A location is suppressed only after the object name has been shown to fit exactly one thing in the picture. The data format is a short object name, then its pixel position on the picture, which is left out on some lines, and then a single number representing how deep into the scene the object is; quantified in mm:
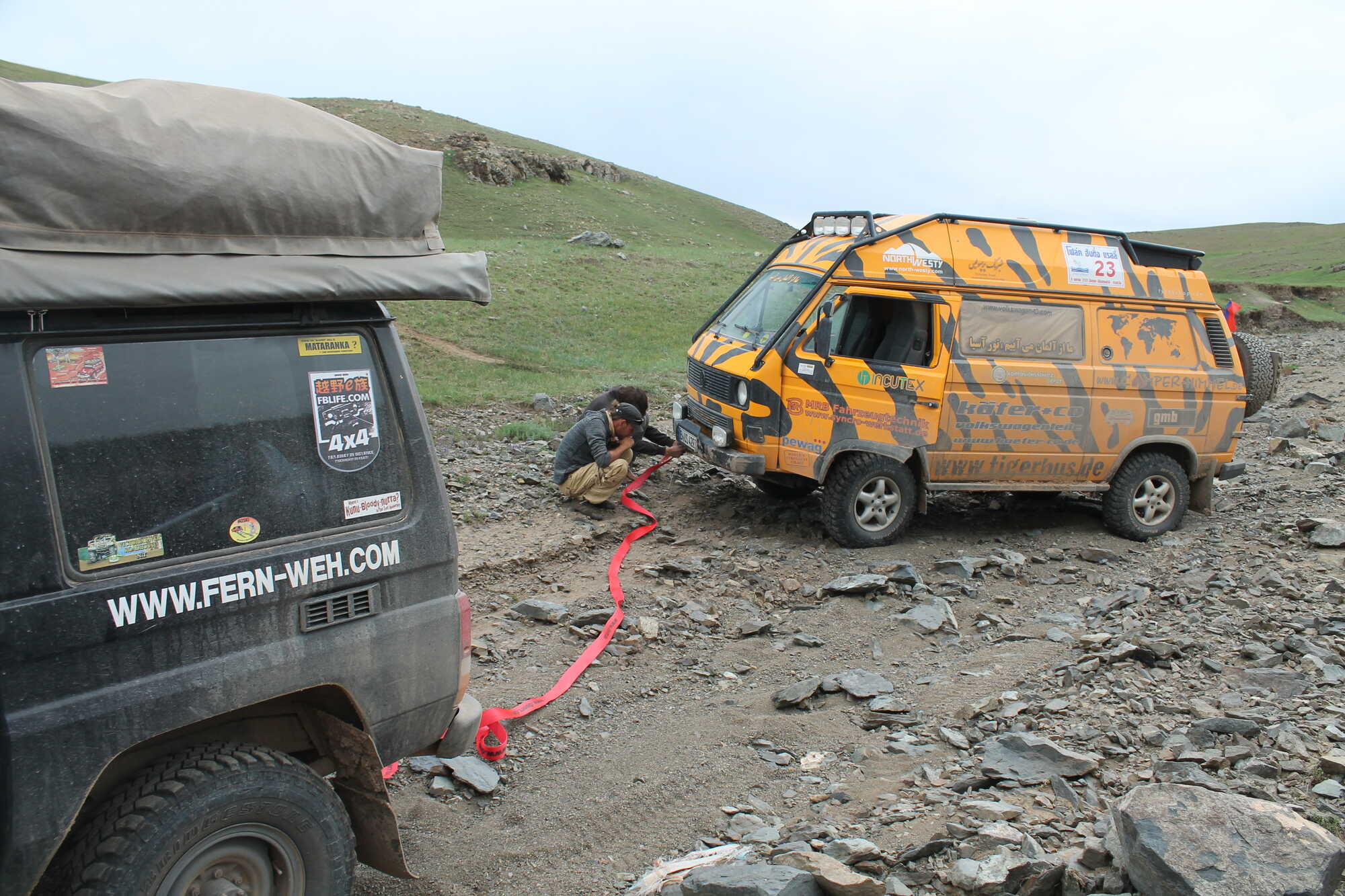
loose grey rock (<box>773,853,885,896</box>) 3395
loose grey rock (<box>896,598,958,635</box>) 6743
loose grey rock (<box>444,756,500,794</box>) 4539
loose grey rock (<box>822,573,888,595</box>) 7234
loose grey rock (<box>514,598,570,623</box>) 6562
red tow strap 4781
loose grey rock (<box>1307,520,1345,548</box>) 8062
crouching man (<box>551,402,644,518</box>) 8727
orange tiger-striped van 7996
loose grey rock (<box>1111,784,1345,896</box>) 3113
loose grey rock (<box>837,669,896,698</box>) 5645
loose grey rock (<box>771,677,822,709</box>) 5504
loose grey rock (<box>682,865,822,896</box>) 3346
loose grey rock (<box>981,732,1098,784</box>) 4512
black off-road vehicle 2598
